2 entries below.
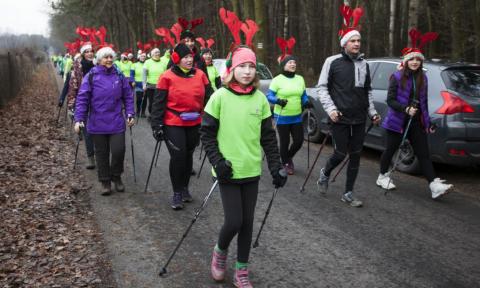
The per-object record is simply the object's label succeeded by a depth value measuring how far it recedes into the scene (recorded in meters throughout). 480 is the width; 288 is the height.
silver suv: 7.03
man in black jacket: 6.02
